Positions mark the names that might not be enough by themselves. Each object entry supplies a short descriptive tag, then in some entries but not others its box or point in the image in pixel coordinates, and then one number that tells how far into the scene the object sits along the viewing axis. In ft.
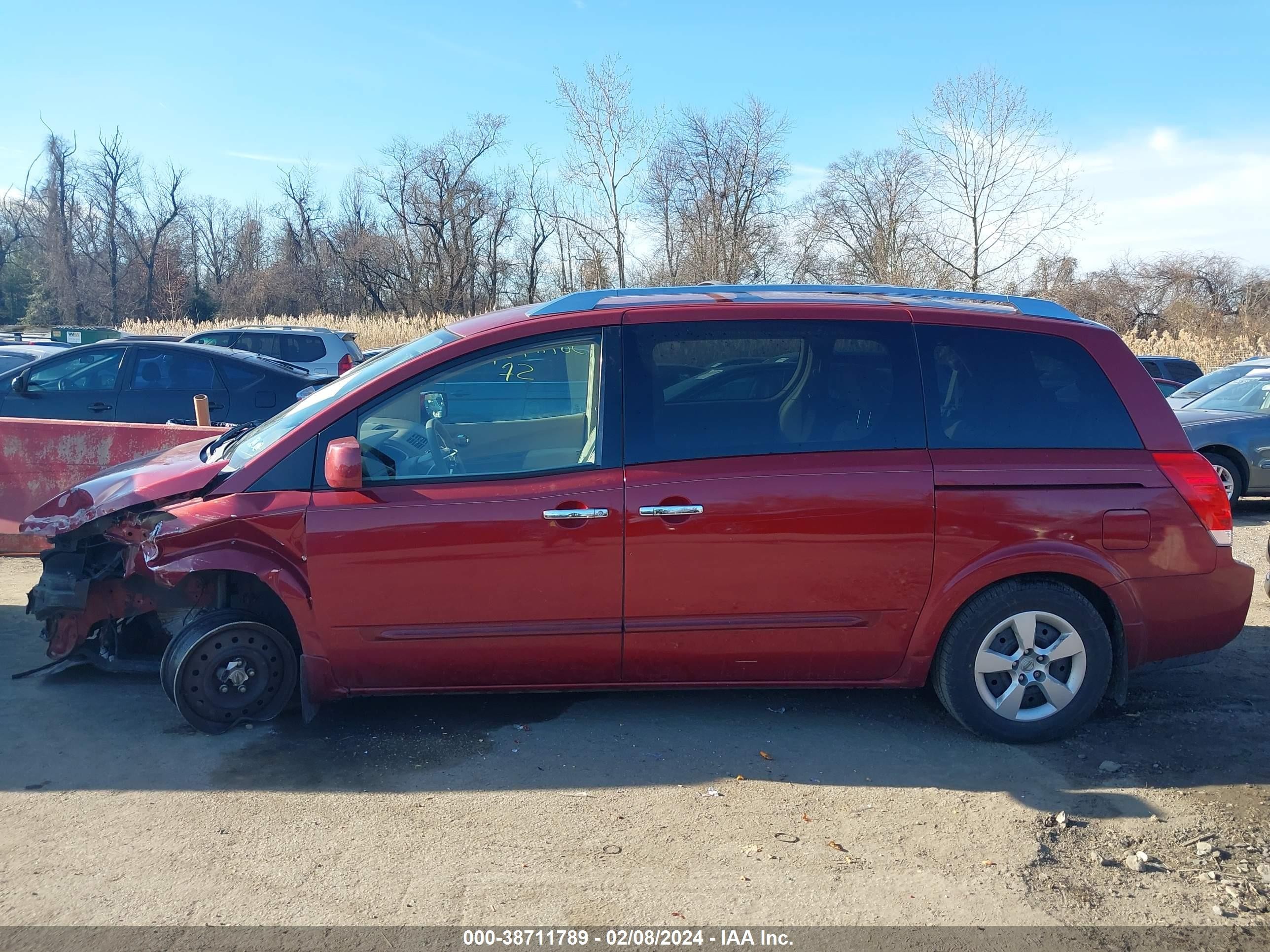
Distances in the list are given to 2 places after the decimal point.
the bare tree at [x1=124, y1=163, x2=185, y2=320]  179.63
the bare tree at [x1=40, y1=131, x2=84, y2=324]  179.01
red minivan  13.53
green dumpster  108.46
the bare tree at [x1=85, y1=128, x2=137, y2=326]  174.29
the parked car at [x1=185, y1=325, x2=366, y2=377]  52.95
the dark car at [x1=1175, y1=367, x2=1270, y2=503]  33.86
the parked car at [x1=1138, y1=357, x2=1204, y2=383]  64.85
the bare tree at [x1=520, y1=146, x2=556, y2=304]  128.88
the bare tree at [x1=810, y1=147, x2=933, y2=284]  86.07
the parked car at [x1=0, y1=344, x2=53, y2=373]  52.44
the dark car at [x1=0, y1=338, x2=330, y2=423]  33.09
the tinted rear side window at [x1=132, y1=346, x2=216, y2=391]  33.63
